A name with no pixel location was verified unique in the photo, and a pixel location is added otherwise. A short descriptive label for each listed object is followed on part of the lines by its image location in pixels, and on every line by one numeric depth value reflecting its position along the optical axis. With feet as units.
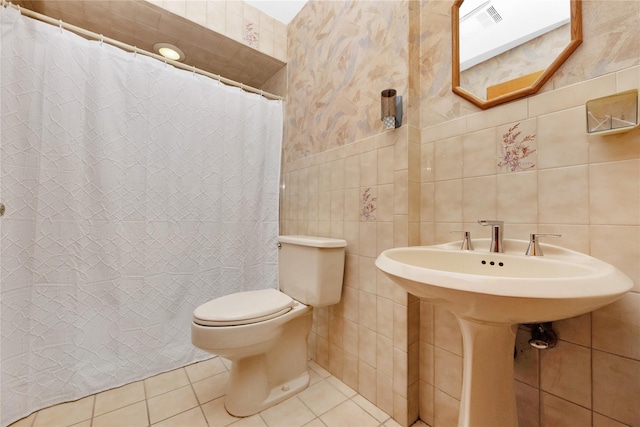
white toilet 3.33
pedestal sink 1.48
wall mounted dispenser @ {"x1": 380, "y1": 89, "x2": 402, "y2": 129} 3.46
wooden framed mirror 2.55
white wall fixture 2.11
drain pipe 2.35
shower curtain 3.46
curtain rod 3.48
